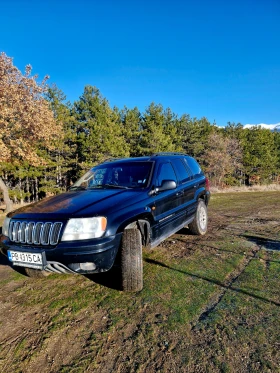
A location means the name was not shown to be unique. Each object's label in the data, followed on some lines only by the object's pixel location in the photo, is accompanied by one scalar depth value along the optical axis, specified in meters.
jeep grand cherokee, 2.73
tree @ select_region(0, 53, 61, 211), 13.24
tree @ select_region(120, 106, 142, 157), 30.81
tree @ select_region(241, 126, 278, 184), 42.44
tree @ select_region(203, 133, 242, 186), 35.09
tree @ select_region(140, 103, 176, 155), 27.03
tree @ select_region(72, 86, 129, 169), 24.84
